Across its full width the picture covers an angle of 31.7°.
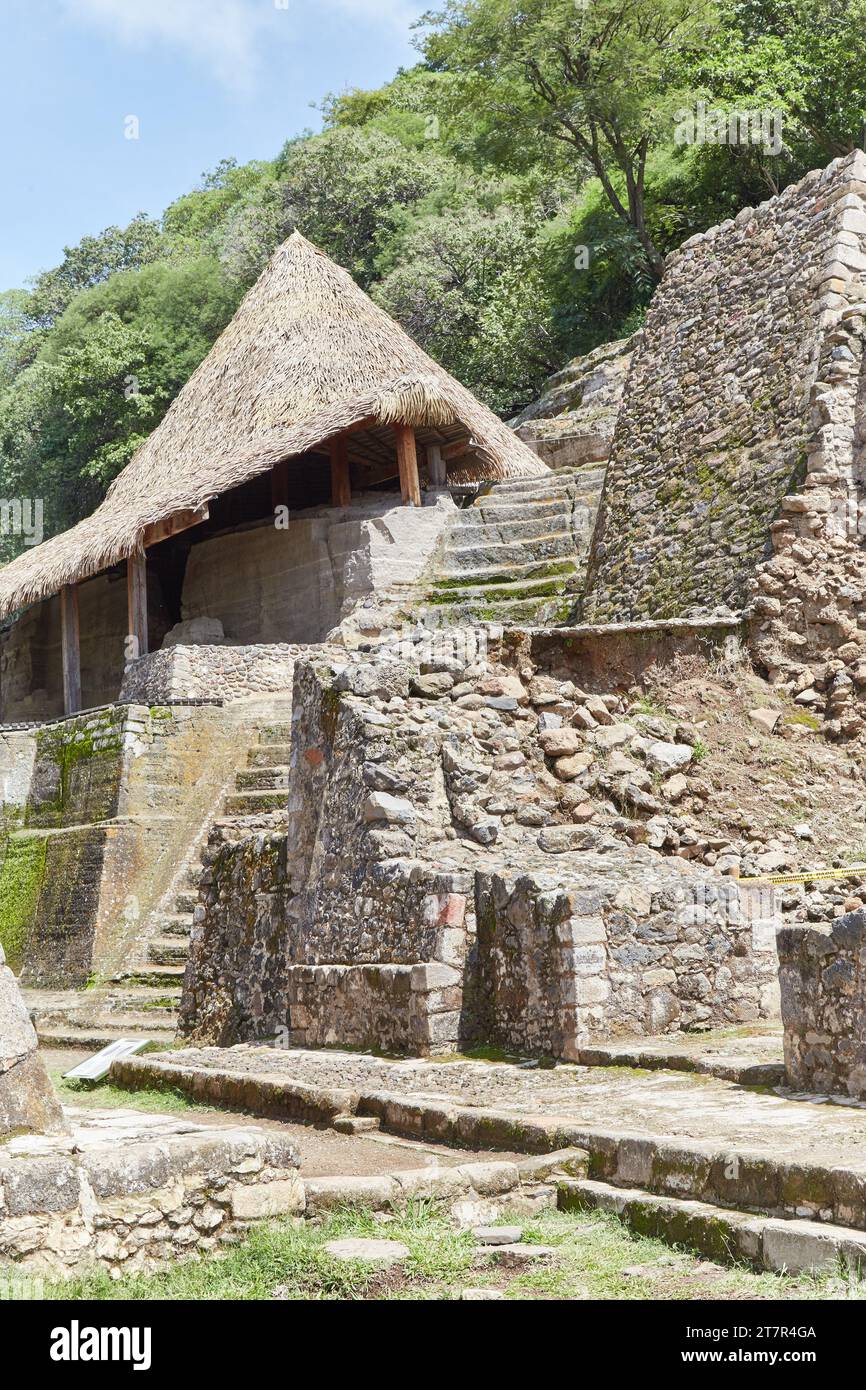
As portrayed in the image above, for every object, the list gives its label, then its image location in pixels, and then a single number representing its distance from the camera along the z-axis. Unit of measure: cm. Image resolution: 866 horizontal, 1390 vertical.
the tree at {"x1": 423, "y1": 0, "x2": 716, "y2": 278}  2505
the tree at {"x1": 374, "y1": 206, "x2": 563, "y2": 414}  2741
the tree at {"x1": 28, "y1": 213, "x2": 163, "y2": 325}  3962
